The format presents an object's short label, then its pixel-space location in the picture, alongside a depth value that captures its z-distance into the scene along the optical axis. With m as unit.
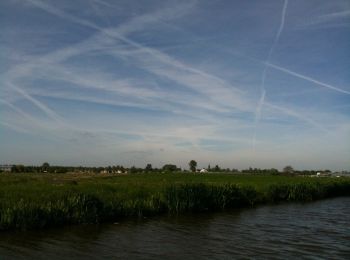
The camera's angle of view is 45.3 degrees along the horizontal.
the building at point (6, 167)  166.62
